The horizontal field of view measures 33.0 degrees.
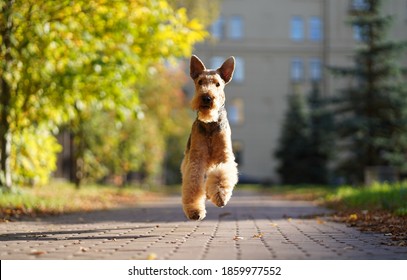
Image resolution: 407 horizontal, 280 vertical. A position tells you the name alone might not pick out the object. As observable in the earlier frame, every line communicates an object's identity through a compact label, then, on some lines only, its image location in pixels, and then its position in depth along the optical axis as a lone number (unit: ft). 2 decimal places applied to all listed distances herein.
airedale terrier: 21.16
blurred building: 138.62
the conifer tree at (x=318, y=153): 95.61
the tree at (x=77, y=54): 37.40
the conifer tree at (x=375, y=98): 66.44
